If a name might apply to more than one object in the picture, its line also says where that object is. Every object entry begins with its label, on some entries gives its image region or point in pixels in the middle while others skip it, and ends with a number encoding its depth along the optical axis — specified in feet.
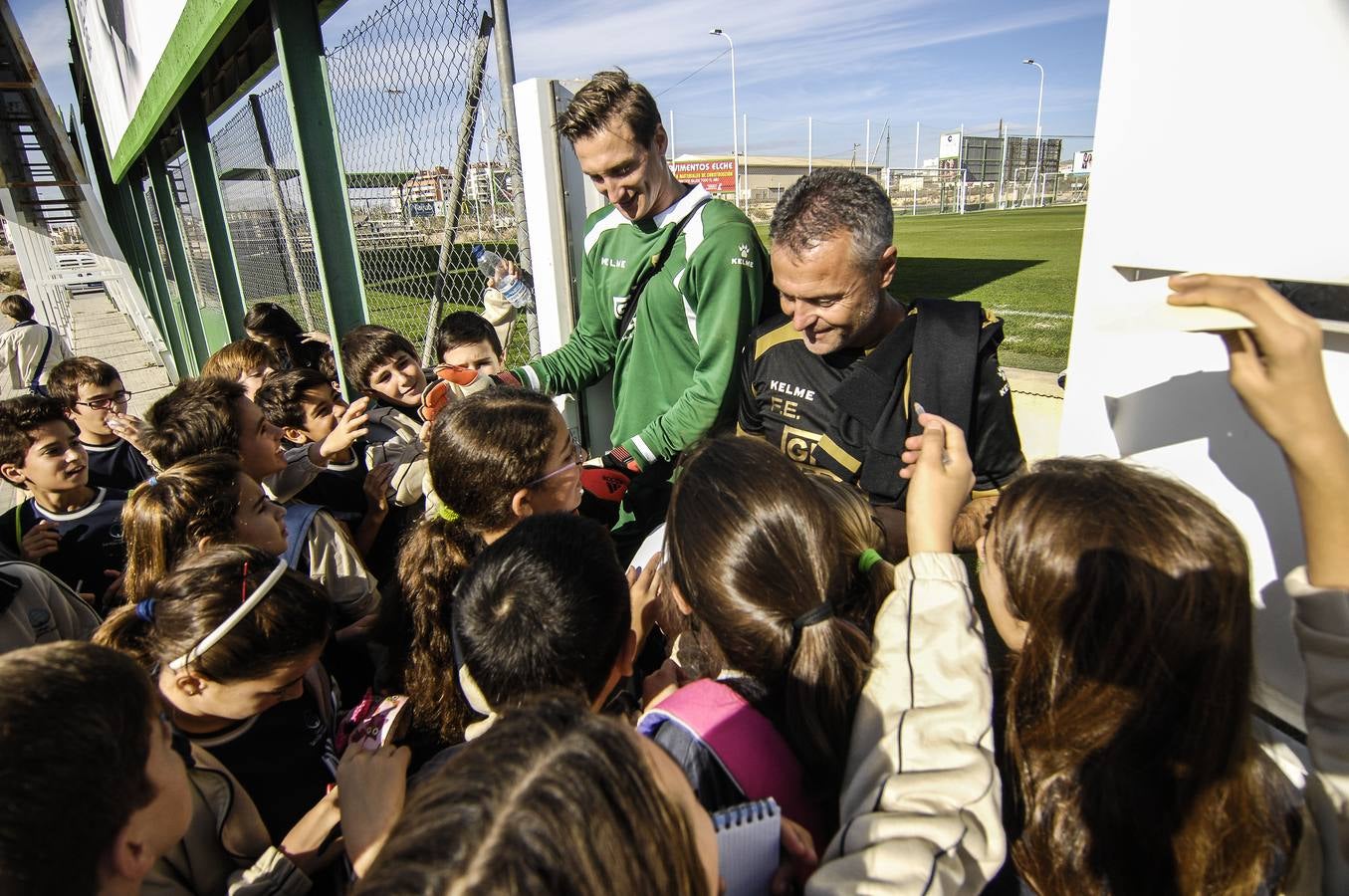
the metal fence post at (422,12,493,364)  9.21
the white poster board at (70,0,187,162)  18.12
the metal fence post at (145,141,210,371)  27.50
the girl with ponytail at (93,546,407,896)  4.80
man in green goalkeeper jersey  7.50
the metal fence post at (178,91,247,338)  19.16
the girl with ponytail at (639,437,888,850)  3.90
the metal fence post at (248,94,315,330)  15.28
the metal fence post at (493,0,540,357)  8.58
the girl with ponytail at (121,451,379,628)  6.46
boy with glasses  11.85
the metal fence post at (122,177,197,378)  35.17
